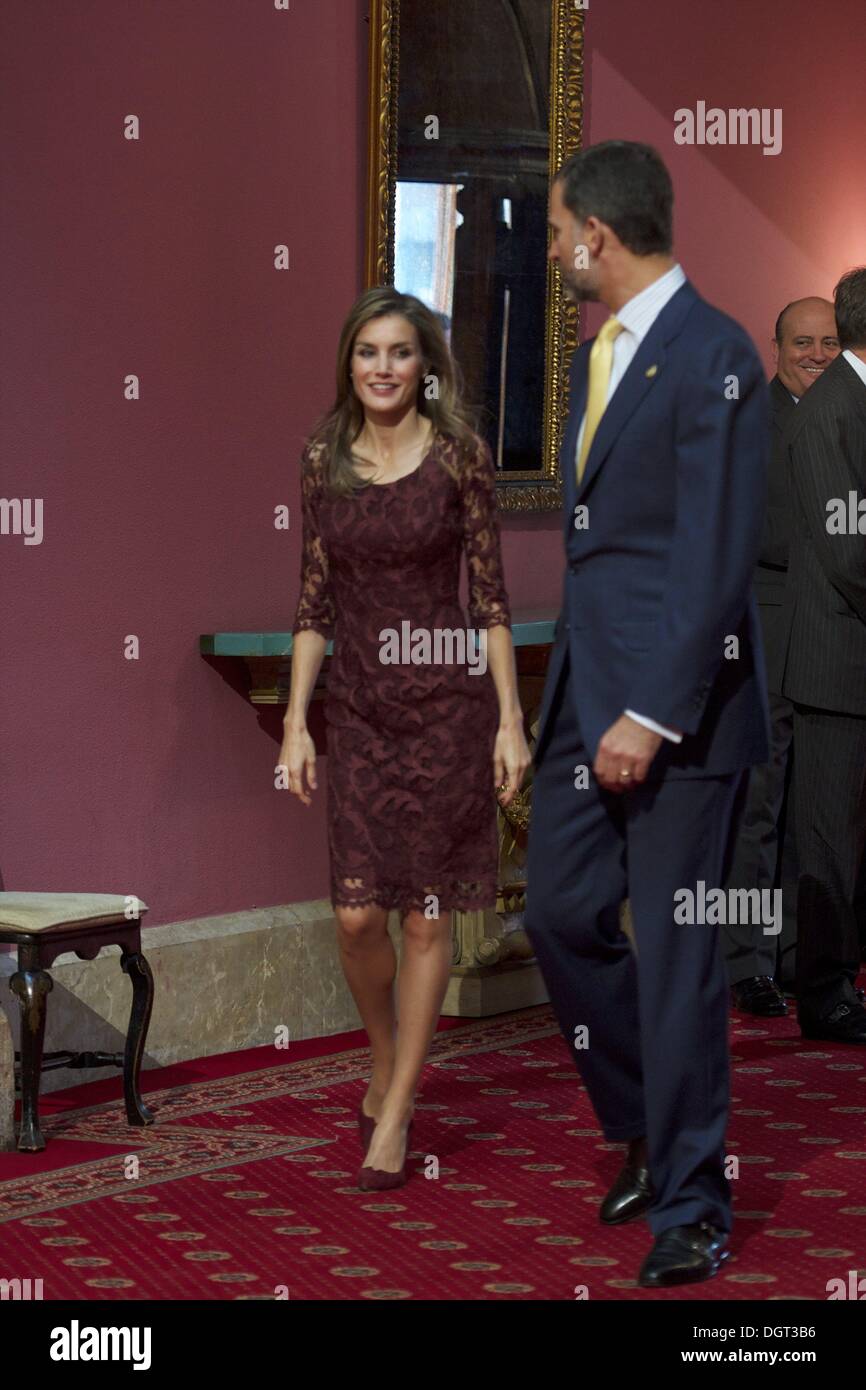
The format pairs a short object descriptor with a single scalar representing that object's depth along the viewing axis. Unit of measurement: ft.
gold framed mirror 20.83
